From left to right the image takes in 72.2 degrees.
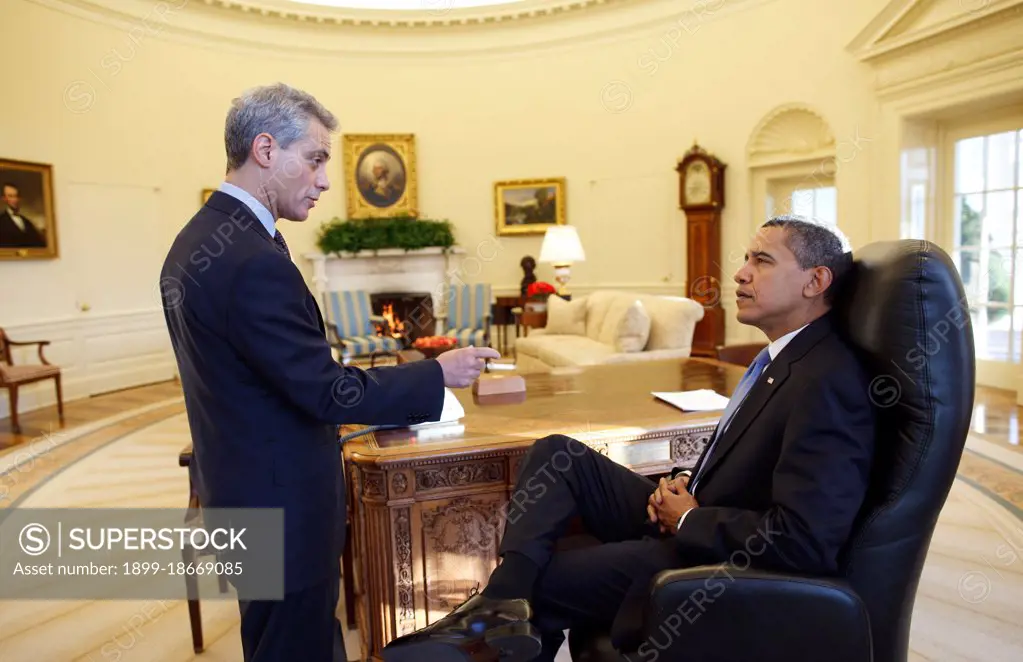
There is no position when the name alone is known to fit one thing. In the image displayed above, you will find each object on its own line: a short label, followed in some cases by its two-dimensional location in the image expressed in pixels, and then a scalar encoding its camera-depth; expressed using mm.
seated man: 1603
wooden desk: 2318
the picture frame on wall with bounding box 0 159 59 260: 7039
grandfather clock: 9039
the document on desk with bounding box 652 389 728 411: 2682
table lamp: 8406
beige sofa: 6020
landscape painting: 10453
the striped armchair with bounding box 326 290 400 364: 8438
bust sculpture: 10234
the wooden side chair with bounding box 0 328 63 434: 6172
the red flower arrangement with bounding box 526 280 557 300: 9025
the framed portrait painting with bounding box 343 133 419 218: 10297
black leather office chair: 1538
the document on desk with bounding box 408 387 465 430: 2611
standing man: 1478
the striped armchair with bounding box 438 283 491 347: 9195
